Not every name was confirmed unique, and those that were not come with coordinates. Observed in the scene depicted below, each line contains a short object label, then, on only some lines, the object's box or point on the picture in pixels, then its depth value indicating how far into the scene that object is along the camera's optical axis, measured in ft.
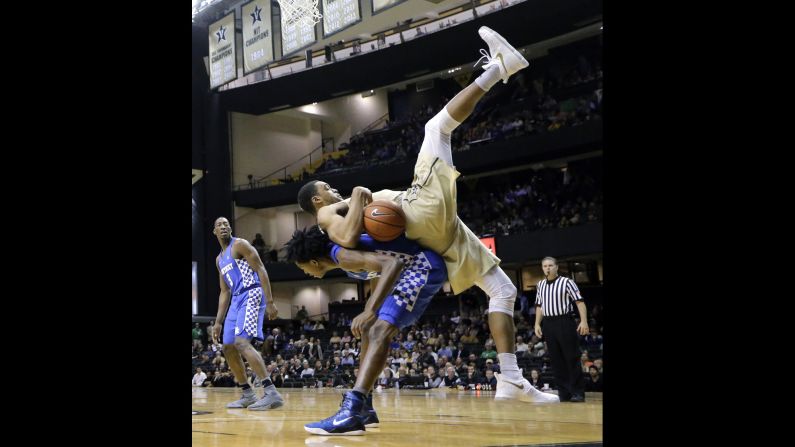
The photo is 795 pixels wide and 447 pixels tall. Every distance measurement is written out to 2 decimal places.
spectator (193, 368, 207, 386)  53.21
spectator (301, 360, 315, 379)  51.24
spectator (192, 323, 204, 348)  61.77
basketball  12.24
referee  24.86
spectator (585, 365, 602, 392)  35.46
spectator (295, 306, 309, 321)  79.23
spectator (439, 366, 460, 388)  41.69
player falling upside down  12.60
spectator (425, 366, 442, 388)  42.67
